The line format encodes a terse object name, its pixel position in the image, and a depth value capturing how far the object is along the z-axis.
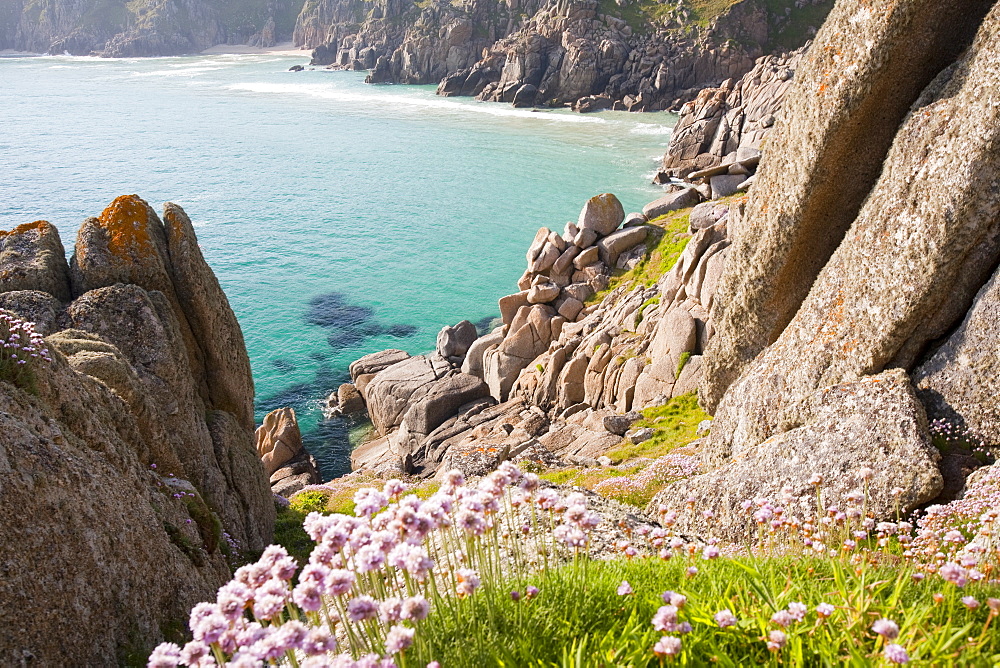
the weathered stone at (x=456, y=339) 43.78
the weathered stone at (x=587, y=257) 43.06
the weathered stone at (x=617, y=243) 43.00
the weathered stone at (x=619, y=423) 26.95
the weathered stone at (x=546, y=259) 44.41
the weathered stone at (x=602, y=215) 44.81
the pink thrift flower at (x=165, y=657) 4.21
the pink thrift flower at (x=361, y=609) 4.27
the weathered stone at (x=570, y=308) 40.25
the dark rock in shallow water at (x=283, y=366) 48.38
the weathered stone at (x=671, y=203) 47.81
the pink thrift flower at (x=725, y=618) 4.69
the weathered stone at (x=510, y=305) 42.44
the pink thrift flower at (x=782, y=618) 4.79
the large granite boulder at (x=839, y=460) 11.64
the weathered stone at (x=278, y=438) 38.28
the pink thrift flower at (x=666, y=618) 4.48
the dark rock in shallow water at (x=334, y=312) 55.06
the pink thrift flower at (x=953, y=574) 4.98
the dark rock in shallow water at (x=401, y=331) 52.38
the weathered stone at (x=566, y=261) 43.80
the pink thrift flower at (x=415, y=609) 4.32
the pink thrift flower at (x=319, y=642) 4.17
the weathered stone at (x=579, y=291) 41.19
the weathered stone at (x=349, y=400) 43.94
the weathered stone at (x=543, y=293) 41.84
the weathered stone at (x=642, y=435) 24.77
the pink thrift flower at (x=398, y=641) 4.15
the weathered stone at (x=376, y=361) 45.41
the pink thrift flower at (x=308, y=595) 4.34
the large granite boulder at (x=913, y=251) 12.35
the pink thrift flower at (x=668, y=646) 4.22
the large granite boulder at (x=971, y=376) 11.96
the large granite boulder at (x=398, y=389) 40.44
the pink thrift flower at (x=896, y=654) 3.96
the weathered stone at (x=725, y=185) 47.66
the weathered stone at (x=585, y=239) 44.28
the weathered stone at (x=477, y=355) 40.90
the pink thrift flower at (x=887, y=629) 4.14
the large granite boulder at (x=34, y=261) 18.64
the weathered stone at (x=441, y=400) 38.12
